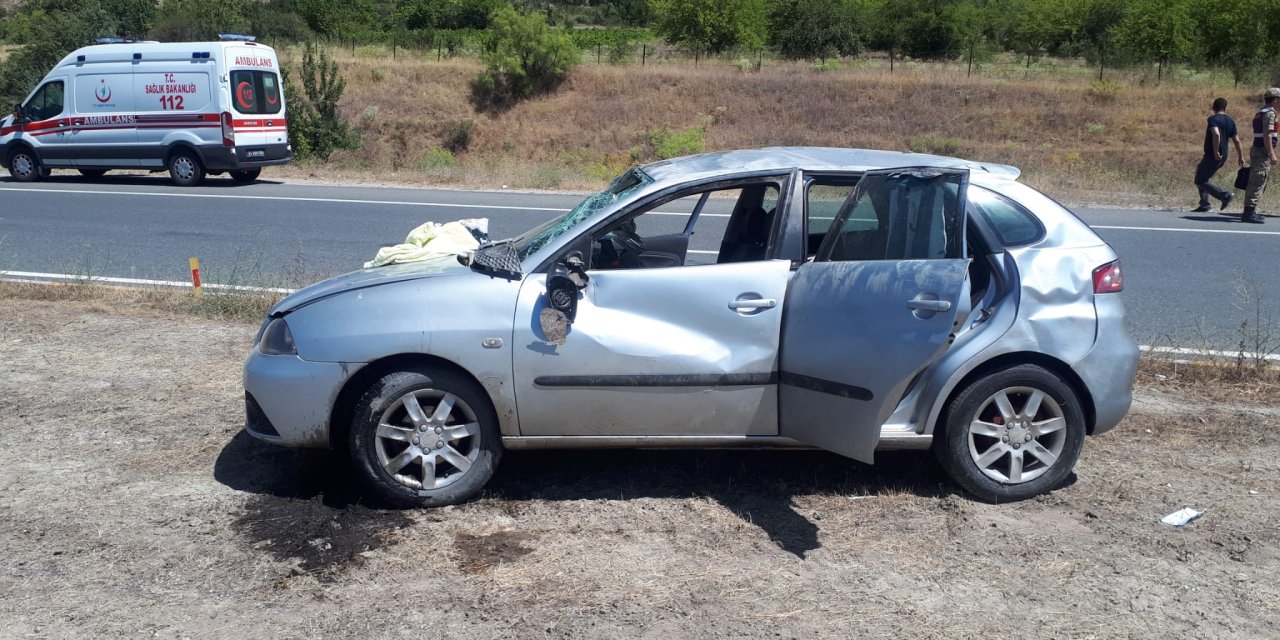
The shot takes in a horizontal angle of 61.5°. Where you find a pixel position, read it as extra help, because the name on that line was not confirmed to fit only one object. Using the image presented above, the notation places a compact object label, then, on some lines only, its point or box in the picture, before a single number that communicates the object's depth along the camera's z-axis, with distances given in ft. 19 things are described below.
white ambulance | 65.05
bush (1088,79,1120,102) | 128.36
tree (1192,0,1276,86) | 152.87
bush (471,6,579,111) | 136.67
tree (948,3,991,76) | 176.70
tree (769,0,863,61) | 167.22
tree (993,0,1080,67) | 187.62
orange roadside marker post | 28.63
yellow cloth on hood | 18.06
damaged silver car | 15.31
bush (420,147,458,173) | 89.82
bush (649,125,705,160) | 112.78
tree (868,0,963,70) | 176.86
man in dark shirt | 52.90
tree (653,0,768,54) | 167.02
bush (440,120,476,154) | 128.87
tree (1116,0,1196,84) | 161.99
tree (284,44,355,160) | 98.32
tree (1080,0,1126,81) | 183.73
